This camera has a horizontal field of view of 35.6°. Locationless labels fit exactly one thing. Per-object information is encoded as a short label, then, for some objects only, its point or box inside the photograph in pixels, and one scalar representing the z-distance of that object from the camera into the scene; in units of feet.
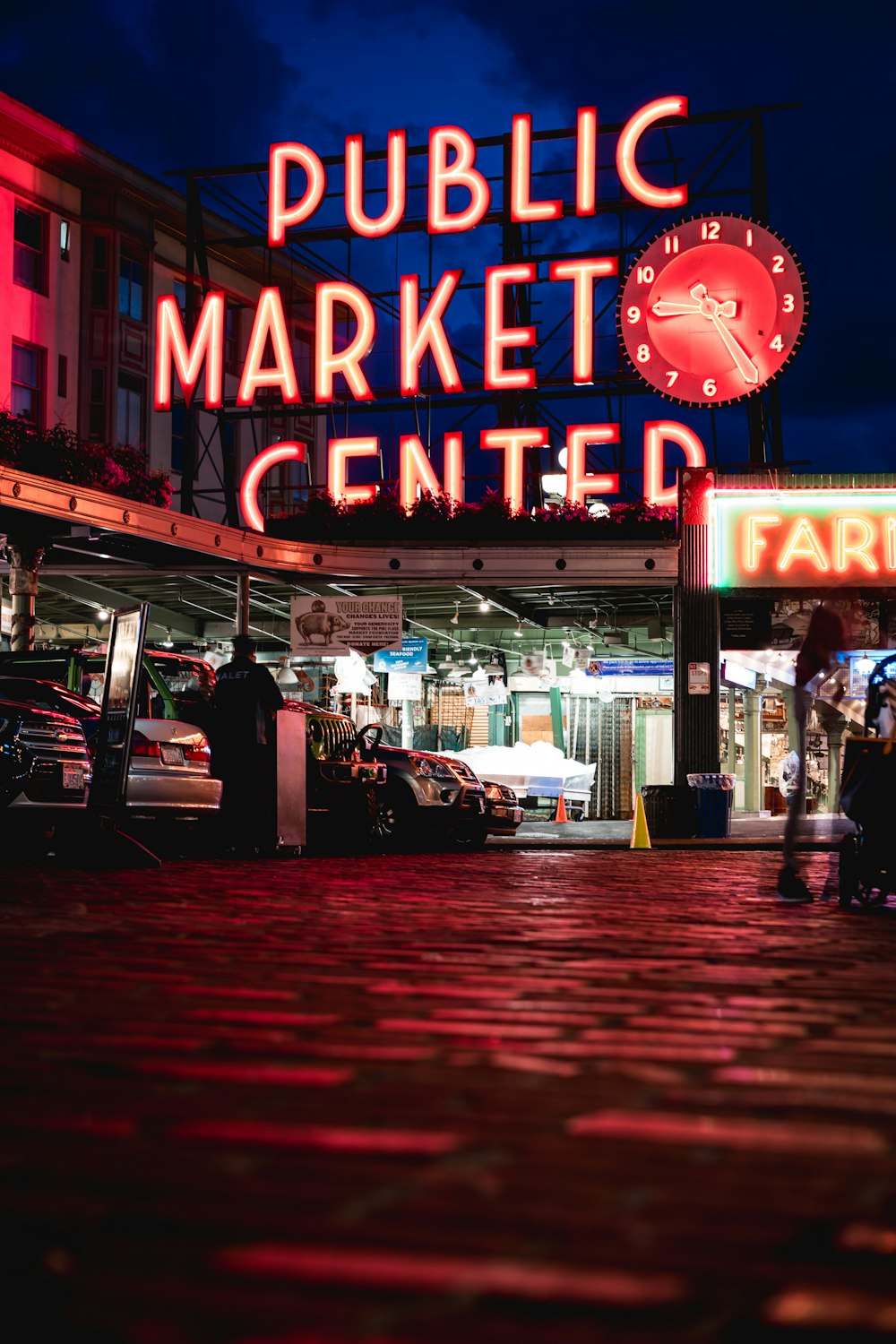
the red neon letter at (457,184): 89.45
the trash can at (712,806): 64.75
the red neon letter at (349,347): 88.07
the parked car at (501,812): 56.70
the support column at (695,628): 68.08
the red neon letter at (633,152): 87.10
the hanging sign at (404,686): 82.99
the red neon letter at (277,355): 88.63
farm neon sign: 66.49
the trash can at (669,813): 64.03
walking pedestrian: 29.40
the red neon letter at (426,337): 86.38
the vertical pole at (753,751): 98.48
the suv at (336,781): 48.52
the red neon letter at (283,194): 94.02
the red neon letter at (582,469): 82.74
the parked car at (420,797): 51.57
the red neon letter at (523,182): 88.17
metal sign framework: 83.46
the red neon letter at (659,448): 81.87
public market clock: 78.64
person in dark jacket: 43.21
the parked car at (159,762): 40.11
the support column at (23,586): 58.39
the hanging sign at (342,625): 71.20
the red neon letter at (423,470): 82.43
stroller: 27.30
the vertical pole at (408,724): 89.86
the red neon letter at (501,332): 85.35
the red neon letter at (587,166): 88.02
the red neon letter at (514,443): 81.87
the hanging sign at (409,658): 80.43
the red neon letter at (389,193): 91.97
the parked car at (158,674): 44.50
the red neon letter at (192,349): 89.92
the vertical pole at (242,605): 69.39
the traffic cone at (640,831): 56.65
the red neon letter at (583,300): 84.58
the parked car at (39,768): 36.50
